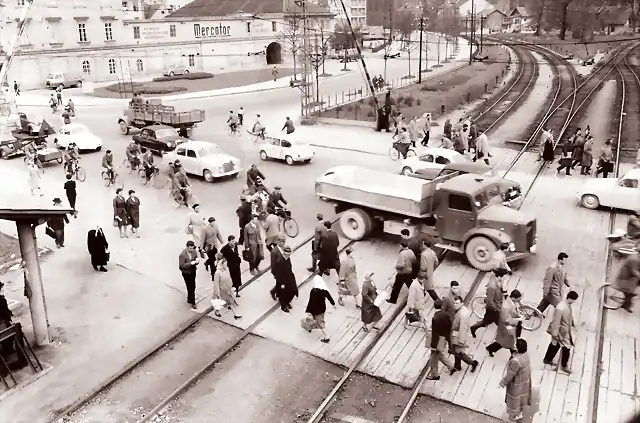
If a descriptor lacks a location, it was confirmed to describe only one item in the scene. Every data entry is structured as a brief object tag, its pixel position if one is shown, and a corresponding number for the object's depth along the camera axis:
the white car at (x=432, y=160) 23.25
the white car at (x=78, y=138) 30.16
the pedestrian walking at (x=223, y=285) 13.60
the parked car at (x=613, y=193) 20.00
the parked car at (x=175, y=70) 65.19
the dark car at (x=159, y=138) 28.75
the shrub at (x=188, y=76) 62.19
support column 12.31
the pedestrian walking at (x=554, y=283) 12.90
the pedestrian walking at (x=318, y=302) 12.52
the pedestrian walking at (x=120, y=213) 18.39
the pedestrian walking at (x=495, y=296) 12.43
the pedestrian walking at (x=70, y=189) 20.17
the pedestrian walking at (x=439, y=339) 11.02
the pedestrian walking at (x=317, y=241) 15.17
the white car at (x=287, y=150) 27.14
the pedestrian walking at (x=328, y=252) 15.02
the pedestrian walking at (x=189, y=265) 14.09
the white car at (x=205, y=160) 24.77
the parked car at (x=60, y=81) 56.06
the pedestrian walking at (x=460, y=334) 11.22
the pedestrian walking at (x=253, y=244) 15.68
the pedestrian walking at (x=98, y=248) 16.39
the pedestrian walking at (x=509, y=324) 11.73
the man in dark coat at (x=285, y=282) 13.78
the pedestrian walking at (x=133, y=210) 18.48
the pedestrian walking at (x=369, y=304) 12.59
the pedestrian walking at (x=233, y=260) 14.27
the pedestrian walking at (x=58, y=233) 17.77
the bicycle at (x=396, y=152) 27.20
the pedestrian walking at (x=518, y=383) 9.51
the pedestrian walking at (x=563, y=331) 11.19
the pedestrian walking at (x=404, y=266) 13.95
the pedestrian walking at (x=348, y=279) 13.72
